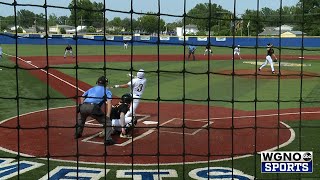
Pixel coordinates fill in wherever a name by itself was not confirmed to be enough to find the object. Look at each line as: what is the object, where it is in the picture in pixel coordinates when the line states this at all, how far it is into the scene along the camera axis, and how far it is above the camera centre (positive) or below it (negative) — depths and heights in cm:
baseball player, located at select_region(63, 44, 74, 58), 2958 +4
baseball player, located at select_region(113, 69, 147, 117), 906 -69
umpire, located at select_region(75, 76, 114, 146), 768 -99
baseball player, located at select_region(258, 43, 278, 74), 1981 -24
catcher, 844 -128
